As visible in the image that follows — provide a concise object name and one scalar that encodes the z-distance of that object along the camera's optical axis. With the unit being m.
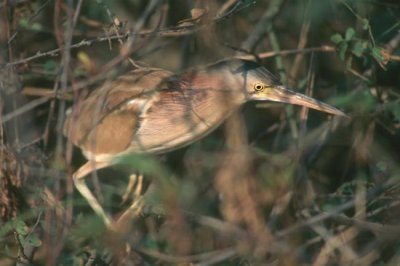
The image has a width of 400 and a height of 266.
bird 6.42
